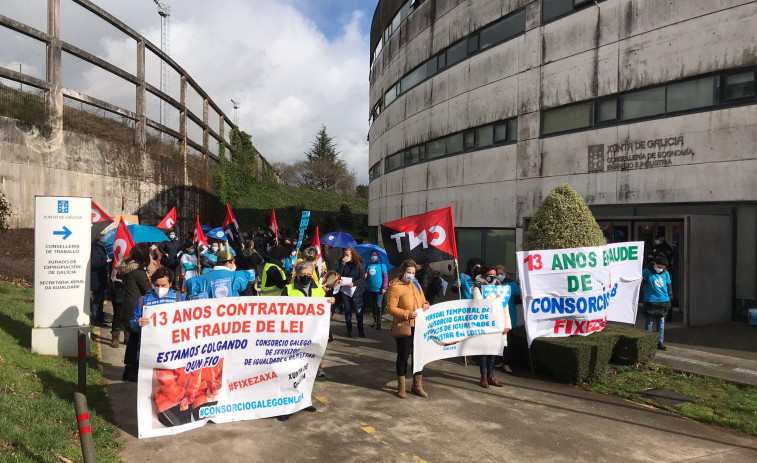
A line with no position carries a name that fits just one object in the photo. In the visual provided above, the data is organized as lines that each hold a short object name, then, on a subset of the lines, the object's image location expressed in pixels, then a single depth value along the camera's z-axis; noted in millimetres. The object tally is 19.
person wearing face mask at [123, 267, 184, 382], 6922
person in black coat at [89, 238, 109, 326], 10852
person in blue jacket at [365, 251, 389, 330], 12562
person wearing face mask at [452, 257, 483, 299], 8992
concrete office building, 13359
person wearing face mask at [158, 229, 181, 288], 14862
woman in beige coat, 7609
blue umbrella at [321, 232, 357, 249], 16875
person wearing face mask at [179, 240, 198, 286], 13445
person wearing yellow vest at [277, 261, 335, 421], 7715
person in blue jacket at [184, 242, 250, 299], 7562
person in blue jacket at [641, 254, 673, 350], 10695
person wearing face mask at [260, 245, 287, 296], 7934
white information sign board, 8484
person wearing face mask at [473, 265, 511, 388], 8133
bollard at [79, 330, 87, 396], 6346
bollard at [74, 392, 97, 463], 4203
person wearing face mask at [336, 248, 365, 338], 11801
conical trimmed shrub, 9742
